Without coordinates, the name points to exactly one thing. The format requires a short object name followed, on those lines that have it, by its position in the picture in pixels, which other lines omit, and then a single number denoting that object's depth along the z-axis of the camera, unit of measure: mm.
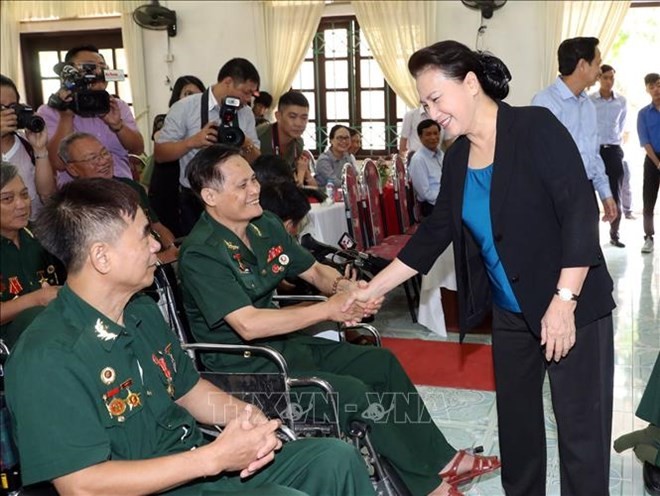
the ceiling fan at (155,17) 7969
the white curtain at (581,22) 6945
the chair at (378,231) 4172
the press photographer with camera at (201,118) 3426
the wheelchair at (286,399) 1851
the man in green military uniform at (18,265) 2148
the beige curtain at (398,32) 7383
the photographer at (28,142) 2803
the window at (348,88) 7926
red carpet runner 3168
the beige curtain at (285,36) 7730
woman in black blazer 1606
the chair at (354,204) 4152
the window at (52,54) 8570
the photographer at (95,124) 3170
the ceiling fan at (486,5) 7062
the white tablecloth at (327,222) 3959
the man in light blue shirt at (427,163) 4695
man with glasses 2842
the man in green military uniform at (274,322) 1946
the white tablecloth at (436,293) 3764
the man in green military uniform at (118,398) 1213
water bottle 4558
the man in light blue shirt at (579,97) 3441
